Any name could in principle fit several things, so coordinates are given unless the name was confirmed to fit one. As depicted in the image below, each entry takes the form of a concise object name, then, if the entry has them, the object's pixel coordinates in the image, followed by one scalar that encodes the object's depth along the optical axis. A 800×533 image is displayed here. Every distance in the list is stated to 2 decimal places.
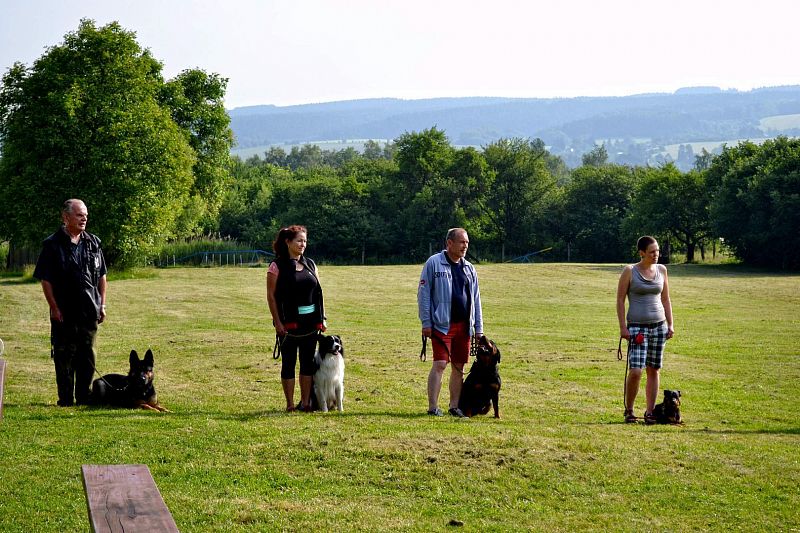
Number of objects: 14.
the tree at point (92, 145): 41.09
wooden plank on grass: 4.75
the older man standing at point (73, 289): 11.39
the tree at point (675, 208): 70.56
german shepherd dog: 12.02
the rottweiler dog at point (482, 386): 11.76
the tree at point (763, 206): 59.69
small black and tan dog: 12.06
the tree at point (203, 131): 54.75
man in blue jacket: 11.50
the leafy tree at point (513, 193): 83.88
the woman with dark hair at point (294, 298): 11.45
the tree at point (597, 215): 81.69
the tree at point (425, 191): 79.75
